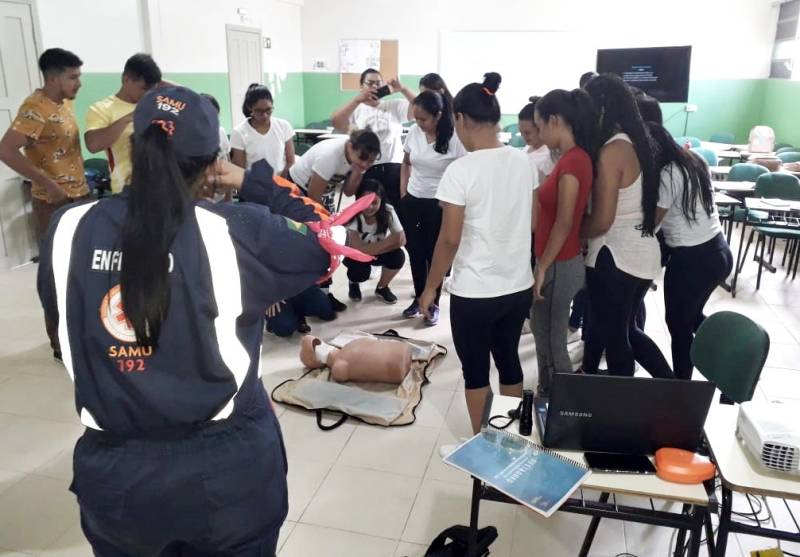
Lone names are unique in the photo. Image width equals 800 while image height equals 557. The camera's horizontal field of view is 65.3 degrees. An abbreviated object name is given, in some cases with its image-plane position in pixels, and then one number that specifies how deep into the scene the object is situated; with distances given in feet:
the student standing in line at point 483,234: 7.07
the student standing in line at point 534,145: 10.88
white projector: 4.84
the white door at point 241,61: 25.88
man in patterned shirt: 10.76
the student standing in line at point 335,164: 11.62
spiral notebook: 4.78
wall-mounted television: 23.27
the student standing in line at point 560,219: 7.88
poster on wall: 31.40
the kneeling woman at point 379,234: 12.84
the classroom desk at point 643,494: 4.83
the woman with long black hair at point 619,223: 7.82
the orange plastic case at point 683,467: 4.95
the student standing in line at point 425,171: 11.74
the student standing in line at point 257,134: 12.91
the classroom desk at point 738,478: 4.80
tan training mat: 9.61
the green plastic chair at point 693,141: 24.28
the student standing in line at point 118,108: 10.25
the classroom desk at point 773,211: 15.26
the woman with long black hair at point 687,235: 8.34
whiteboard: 29.32
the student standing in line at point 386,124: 14.14
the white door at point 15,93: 15.52
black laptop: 4.83
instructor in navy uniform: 3.33
